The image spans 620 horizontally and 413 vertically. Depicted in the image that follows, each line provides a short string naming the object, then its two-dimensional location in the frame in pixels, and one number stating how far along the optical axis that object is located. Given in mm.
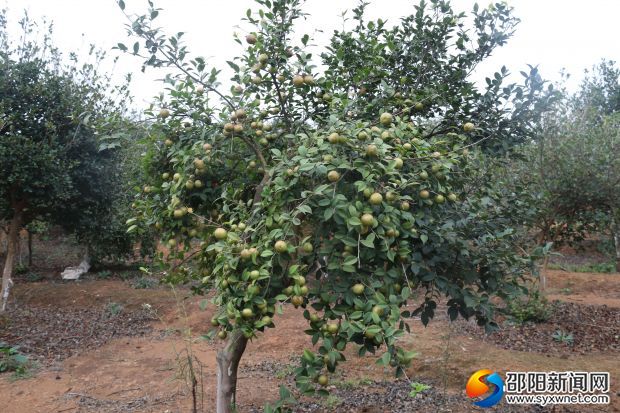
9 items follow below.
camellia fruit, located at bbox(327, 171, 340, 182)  2410
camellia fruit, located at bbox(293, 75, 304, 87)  3188
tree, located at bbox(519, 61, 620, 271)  8359
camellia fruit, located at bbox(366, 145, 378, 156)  2405
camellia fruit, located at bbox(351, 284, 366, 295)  2346
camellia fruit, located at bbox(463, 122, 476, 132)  3062
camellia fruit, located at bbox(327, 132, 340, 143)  2496
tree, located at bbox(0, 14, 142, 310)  8438
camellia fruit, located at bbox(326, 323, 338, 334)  2370
